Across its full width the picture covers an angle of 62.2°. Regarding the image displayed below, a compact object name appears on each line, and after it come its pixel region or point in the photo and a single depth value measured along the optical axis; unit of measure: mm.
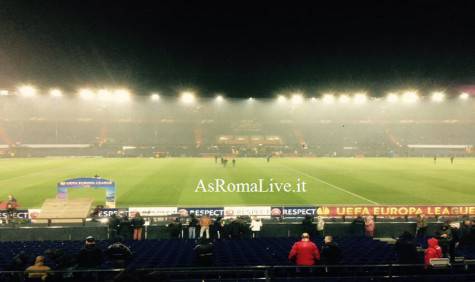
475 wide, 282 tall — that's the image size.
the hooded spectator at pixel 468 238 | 12344
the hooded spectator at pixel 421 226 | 16084
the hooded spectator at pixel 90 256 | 7969
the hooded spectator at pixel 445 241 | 9500
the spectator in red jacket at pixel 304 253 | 7892
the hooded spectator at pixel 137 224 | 15562
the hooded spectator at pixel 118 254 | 8070
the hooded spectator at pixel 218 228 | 15219
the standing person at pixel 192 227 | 15477
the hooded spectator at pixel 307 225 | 15742
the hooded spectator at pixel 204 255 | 8078
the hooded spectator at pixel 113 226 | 15484
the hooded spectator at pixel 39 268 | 6836
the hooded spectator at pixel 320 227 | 15959
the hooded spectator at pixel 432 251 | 8281
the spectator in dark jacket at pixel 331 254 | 7949
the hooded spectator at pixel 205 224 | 14961
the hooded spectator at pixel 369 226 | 16453
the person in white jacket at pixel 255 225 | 16391
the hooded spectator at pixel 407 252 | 7918
